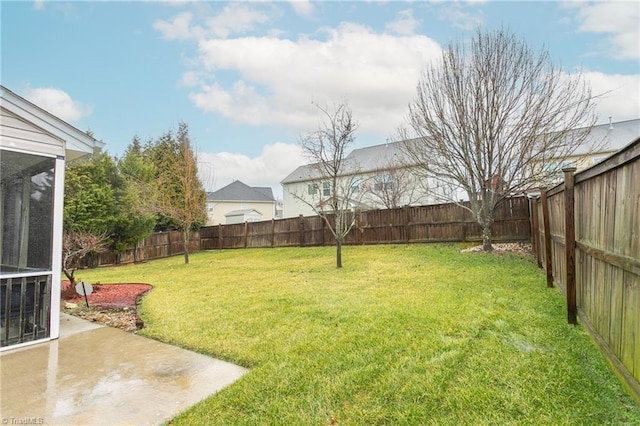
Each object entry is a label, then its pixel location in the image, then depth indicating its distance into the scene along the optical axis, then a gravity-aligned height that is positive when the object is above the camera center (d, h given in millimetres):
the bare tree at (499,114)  9523 +3231
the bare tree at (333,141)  10117 +2494
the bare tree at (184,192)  14328 +1390
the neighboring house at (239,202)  33244 +2111
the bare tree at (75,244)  7827 -625
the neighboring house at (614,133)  18922 +5581
